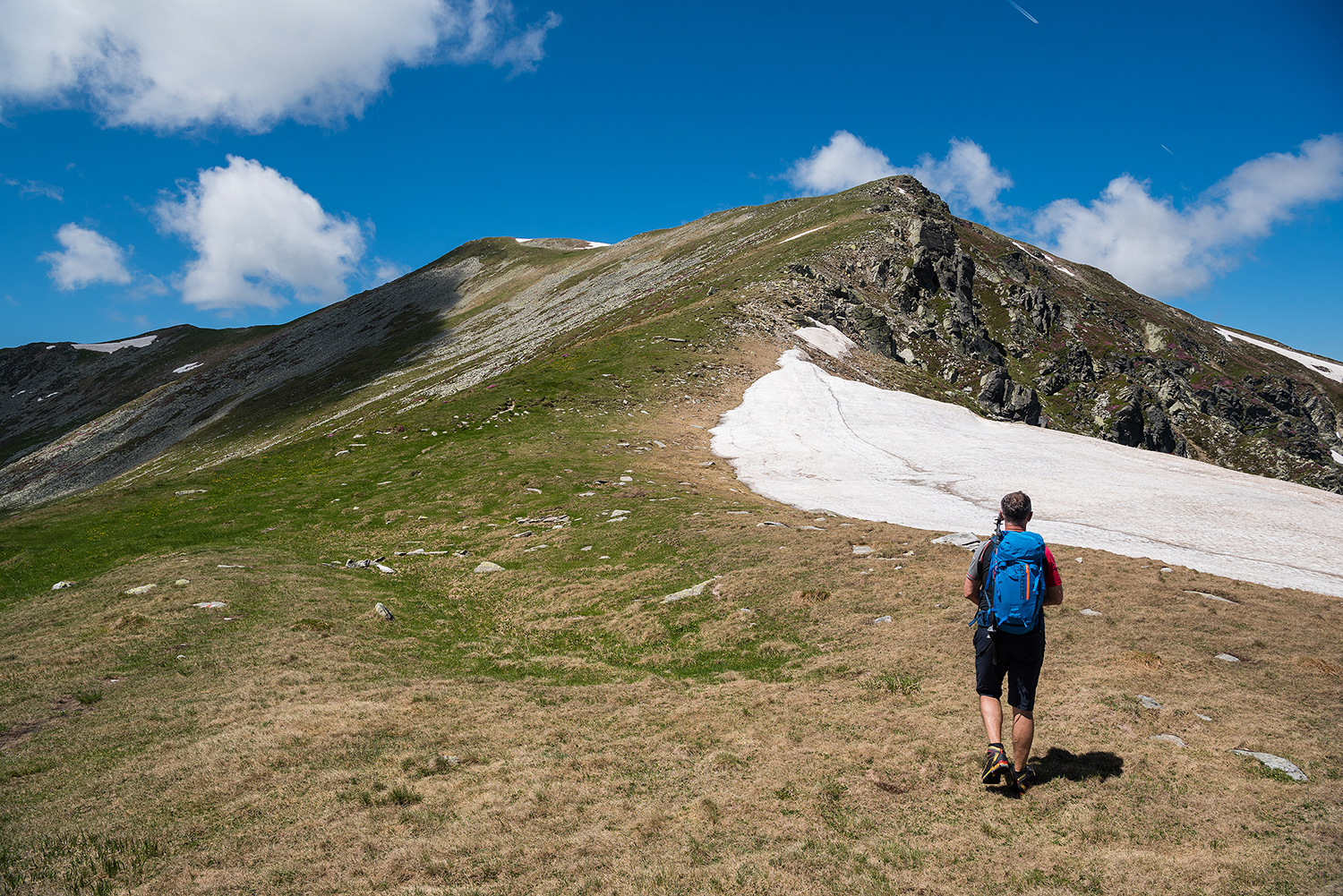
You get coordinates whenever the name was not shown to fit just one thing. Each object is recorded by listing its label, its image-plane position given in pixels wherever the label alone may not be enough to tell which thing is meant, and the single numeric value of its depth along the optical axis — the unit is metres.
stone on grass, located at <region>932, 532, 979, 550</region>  20.14
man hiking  8.80
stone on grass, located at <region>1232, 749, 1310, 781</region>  8.52
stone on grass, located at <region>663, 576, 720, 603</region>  18.20
